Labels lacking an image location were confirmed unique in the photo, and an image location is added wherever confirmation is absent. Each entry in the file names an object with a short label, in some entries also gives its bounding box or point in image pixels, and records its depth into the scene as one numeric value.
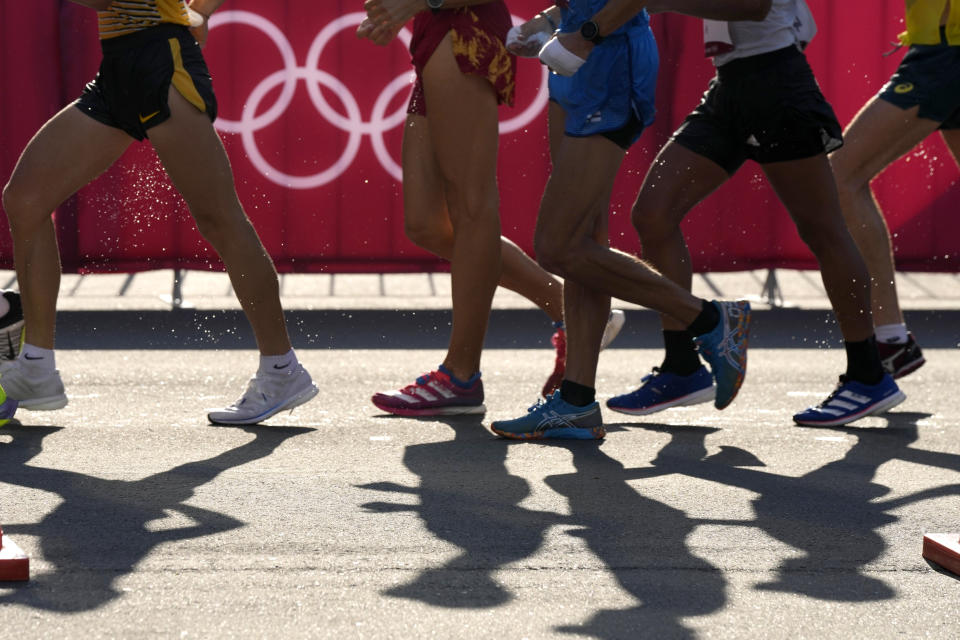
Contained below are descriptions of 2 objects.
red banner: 17.56
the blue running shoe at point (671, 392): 11.34
